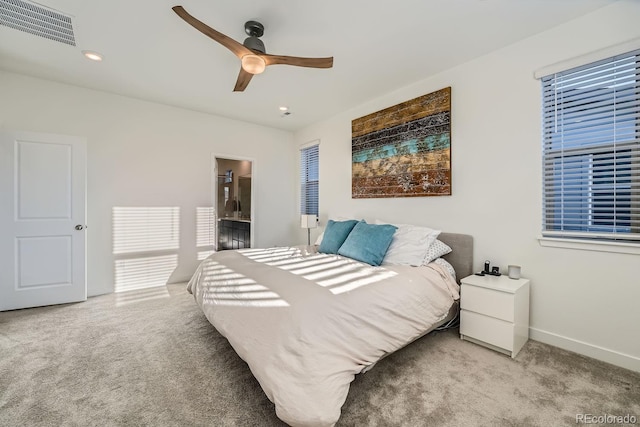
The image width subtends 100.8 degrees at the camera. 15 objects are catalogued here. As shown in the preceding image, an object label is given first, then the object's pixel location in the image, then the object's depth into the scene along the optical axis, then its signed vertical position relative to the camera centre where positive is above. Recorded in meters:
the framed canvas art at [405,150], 2.96 +0.78
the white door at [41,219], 3.02 -0.11
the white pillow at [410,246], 2.62 -0.35
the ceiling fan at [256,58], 2.05 +1.22
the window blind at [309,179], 4.90 +0.61
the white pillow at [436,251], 2.64 -0.41
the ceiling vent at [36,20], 2.07 +1.59
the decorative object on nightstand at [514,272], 2.35 -0.54
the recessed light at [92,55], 2.64 +1.58
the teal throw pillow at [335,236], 3.20 -0.31
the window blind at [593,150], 1.94 +0.48
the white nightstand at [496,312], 2.10 -0.84
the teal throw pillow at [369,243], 2.69 -0.34
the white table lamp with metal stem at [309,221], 4.37 -0.17
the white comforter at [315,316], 1.31 -0.68
